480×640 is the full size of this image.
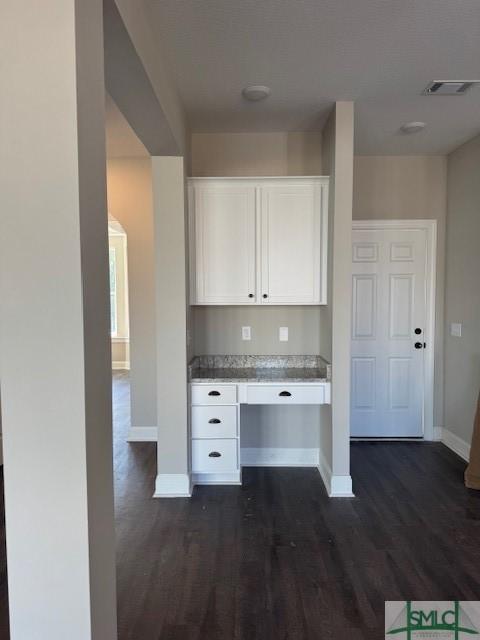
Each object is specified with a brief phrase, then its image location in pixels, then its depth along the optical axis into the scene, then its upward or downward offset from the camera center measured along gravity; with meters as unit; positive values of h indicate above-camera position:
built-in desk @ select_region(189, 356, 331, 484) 2.93 -0.78
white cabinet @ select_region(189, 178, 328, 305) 3.05 +0.47
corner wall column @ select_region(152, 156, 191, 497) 2.81 -0.18
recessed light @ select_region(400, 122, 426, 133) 3.10 +1.39
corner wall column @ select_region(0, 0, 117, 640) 0.97 -0.04
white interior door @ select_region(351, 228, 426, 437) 3.94 -0.42
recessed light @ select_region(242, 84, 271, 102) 2.56 +1.40
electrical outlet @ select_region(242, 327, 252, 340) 3.42 -0.30
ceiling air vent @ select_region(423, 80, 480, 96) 2.49 +1.39
